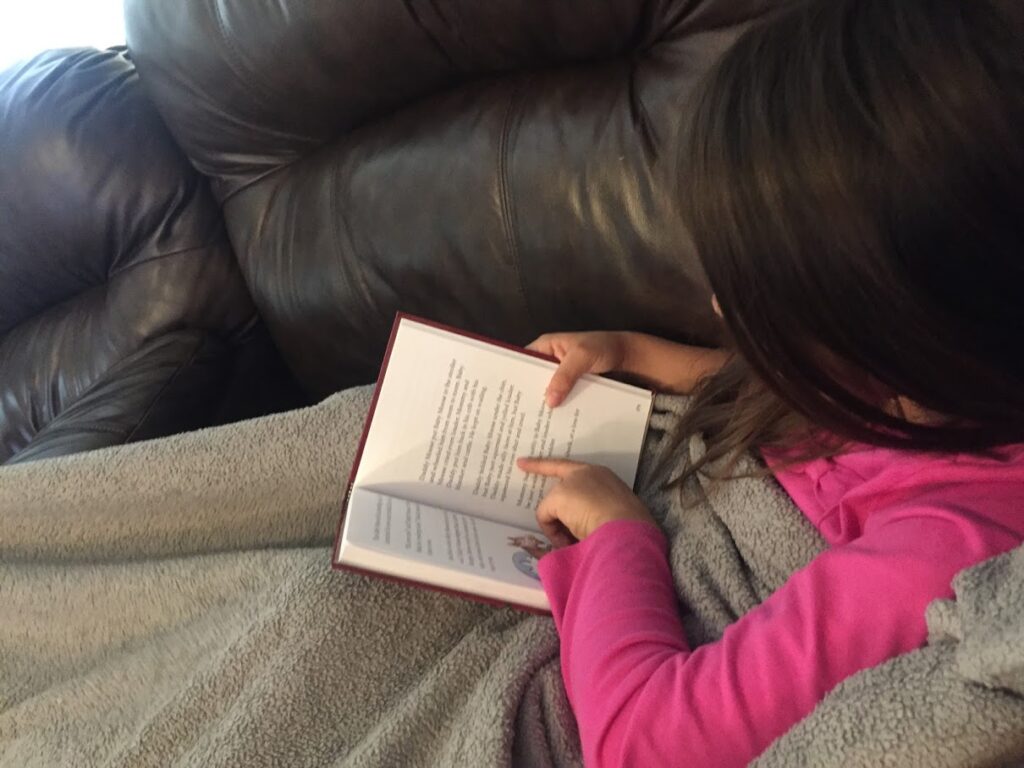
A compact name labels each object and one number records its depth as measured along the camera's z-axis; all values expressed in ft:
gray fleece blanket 2.09
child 1.54
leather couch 2.64
